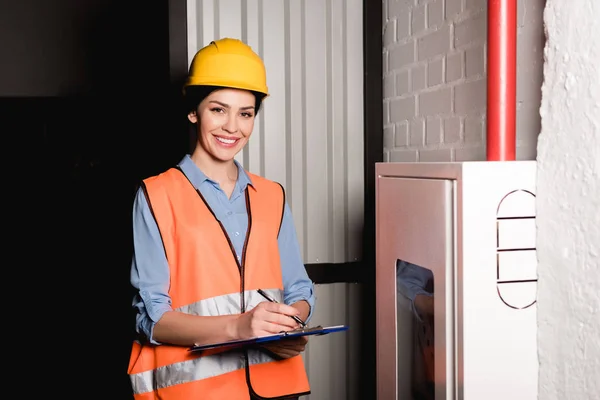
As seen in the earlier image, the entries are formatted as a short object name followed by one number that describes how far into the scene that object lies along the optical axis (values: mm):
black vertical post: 2705
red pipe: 1611
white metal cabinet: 1512
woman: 1699
